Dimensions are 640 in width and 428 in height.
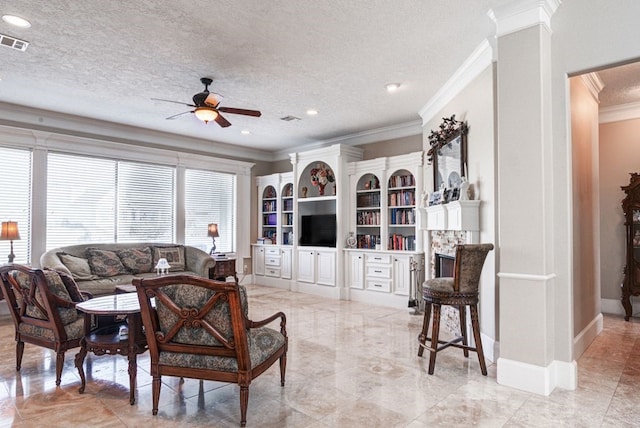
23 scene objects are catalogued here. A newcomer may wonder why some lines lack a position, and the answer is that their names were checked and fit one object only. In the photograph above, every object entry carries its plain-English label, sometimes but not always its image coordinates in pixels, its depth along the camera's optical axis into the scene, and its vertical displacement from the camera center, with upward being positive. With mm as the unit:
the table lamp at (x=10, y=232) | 4863 -74
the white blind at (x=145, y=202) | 6492 +408
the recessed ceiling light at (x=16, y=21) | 3053 +1675
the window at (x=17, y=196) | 5320 +427
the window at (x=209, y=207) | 7387 +369
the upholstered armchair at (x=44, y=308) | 2943 -659
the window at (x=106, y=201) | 5840 +413
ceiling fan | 3986 +1241
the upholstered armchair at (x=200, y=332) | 2316 -677
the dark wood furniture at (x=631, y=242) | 4906 -253
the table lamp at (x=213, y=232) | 7272 -131
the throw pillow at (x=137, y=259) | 5934 -535
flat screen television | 6965 -104
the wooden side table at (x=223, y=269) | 6777 -799
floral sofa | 5215 -546
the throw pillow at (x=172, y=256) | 6320 -516
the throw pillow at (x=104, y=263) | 5562 -551
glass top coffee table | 2762 -865
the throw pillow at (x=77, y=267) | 5227 -566
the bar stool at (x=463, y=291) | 3102 -563
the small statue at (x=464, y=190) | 3695 +328
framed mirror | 4051 +828
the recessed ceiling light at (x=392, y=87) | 4504 +1649
